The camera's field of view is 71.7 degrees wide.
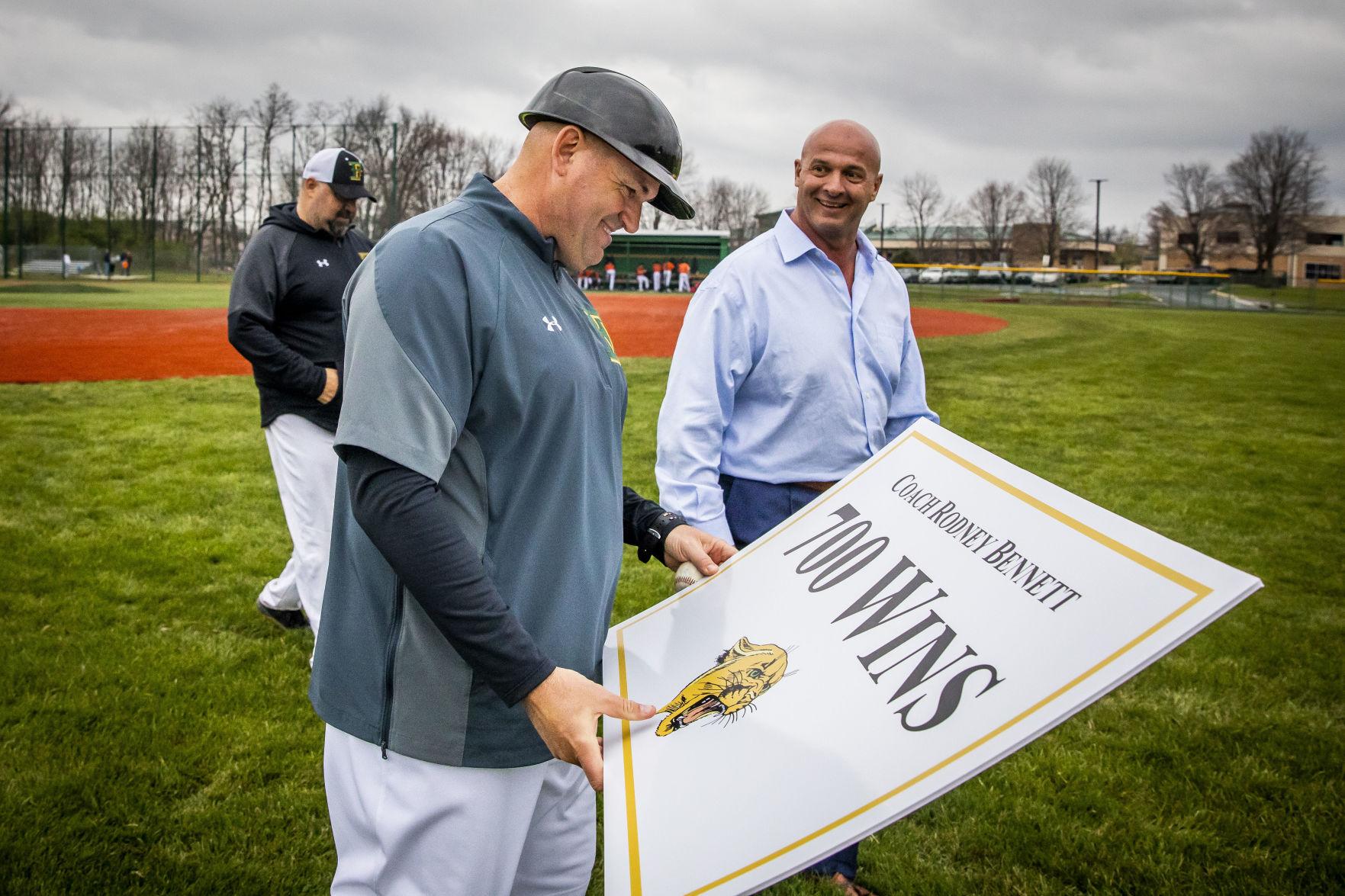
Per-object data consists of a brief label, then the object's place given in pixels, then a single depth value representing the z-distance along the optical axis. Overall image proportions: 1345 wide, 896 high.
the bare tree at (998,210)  81.19
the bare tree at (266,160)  48.19
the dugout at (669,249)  46.50
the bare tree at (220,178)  49.12
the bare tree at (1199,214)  82.75
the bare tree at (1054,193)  82.12
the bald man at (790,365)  2.85
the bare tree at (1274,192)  75.06
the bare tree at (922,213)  78.21
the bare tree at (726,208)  77.44
